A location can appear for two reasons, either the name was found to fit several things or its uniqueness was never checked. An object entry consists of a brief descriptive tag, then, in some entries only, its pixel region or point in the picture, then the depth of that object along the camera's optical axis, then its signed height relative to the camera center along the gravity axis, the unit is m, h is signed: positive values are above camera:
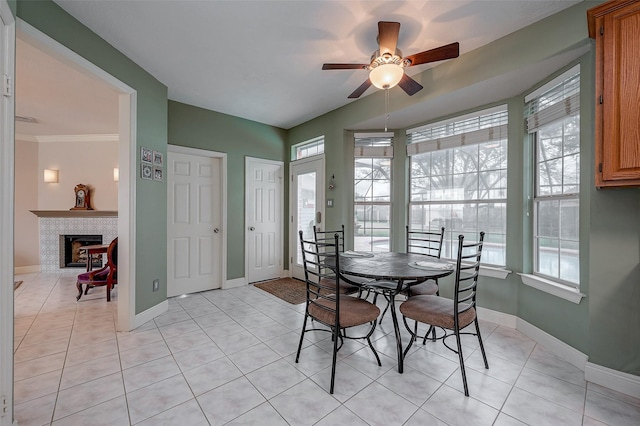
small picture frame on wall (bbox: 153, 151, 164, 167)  3.06 +0.61
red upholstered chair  3.55 -0.90
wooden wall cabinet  1.58 +0.74
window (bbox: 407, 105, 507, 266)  2.94 +0.41
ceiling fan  1.94 +1.16
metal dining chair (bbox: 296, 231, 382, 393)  1.89 -0.74
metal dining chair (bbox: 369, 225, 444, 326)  2.46 -0.71
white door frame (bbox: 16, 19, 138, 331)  2.72 +0.02
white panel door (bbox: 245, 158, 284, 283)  4.45 -0.12
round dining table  1.95 -0.44
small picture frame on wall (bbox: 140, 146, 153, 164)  2.87 +0.61
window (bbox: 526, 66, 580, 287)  2.24 +0.34
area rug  3.72 -1.17
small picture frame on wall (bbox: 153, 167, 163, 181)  3.06 +0.44
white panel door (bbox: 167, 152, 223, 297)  3.75 -0.17
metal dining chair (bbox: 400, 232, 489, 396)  1.87 -0.72
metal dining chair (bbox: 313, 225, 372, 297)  2.35 -0.71
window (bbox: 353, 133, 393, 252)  3.86 +0.32
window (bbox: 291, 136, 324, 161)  4.41 +1.10
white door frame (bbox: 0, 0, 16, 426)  1.34 -0.04
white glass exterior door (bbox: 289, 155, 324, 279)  4.32 +0.19
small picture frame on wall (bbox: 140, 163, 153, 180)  2.87 +0.44
